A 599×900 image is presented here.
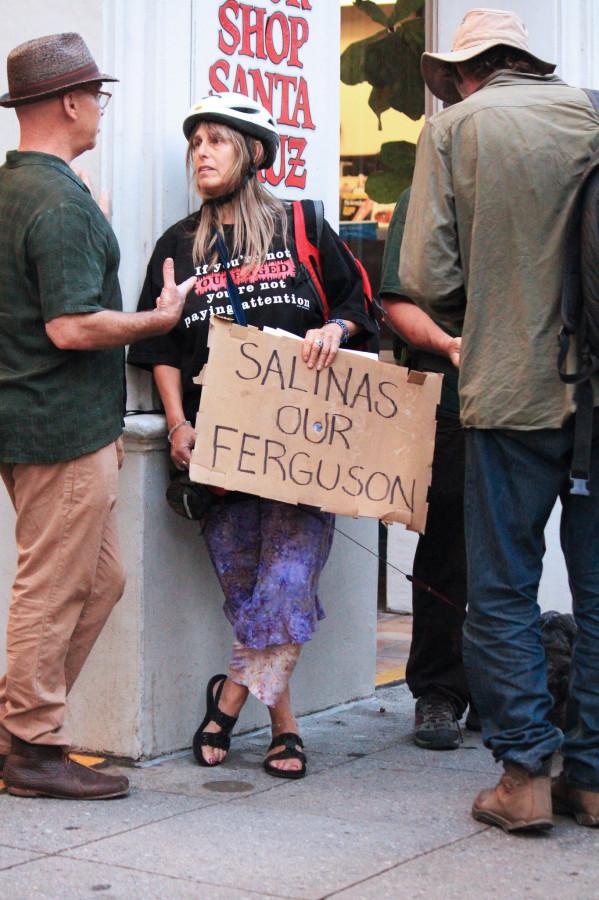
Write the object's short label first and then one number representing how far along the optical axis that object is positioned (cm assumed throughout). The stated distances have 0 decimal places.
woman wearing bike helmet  911
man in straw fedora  816
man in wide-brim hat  765
